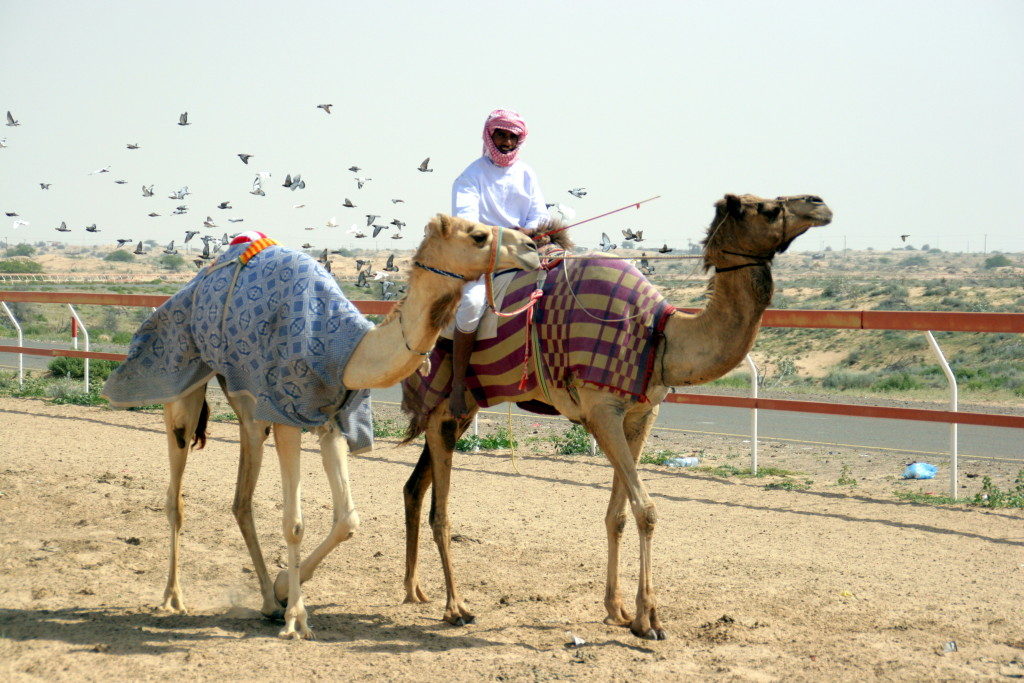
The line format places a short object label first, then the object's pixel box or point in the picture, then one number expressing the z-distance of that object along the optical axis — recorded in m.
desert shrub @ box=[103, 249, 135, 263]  95.75
